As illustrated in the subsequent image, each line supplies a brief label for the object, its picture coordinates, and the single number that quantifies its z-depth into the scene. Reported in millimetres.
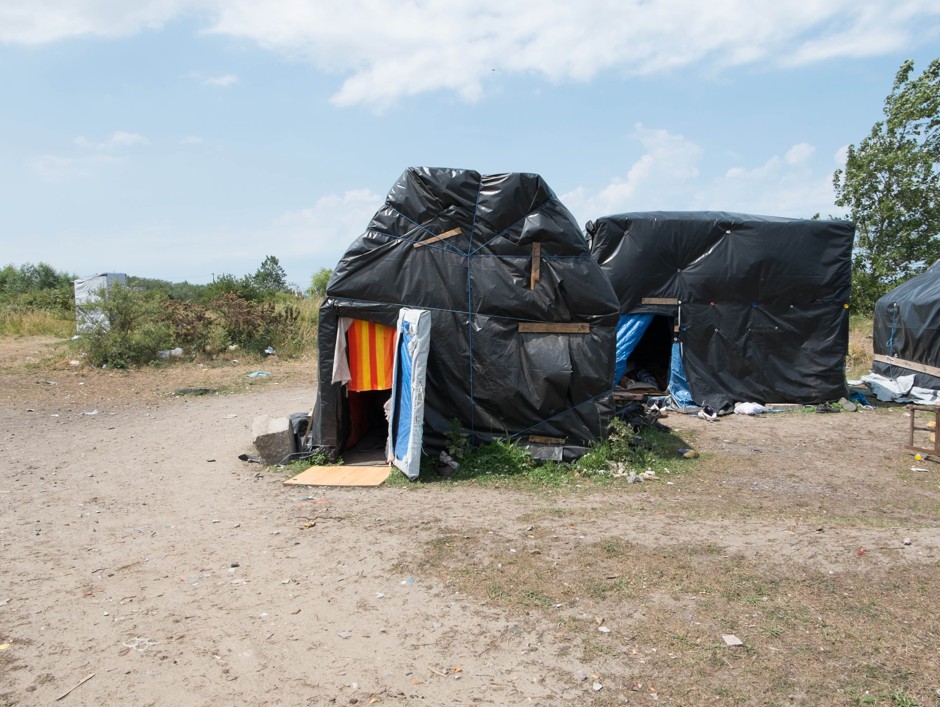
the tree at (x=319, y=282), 33219
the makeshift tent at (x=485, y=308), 8000
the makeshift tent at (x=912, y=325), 13383
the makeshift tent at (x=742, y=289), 12164
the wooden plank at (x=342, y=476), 7178
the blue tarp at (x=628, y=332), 12211
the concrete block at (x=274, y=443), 8039
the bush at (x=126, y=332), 15328
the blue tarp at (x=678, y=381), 12180
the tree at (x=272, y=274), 35375
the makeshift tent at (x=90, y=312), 15406
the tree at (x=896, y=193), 20766
